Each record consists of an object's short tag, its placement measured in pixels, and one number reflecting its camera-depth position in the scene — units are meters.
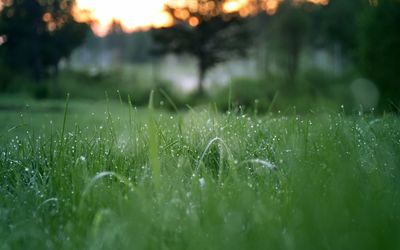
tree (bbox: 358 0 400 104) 15.49
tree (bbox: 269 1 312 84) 26.36
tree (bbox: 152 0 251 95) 25.08
